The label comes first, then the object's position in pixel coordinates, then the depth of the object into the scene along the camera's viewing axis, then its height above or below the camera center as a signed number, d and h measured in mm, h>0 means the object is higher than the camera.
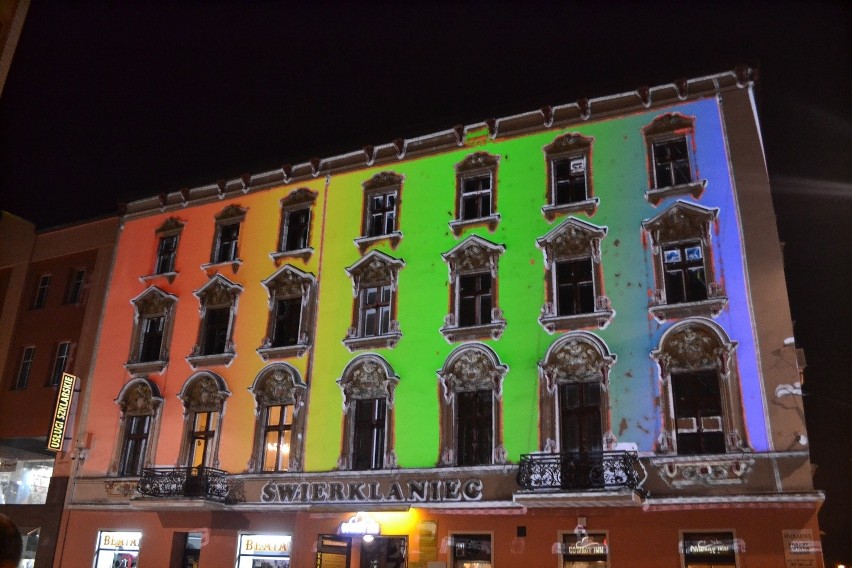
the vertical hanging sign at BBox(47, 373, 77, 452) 24172 +4741
